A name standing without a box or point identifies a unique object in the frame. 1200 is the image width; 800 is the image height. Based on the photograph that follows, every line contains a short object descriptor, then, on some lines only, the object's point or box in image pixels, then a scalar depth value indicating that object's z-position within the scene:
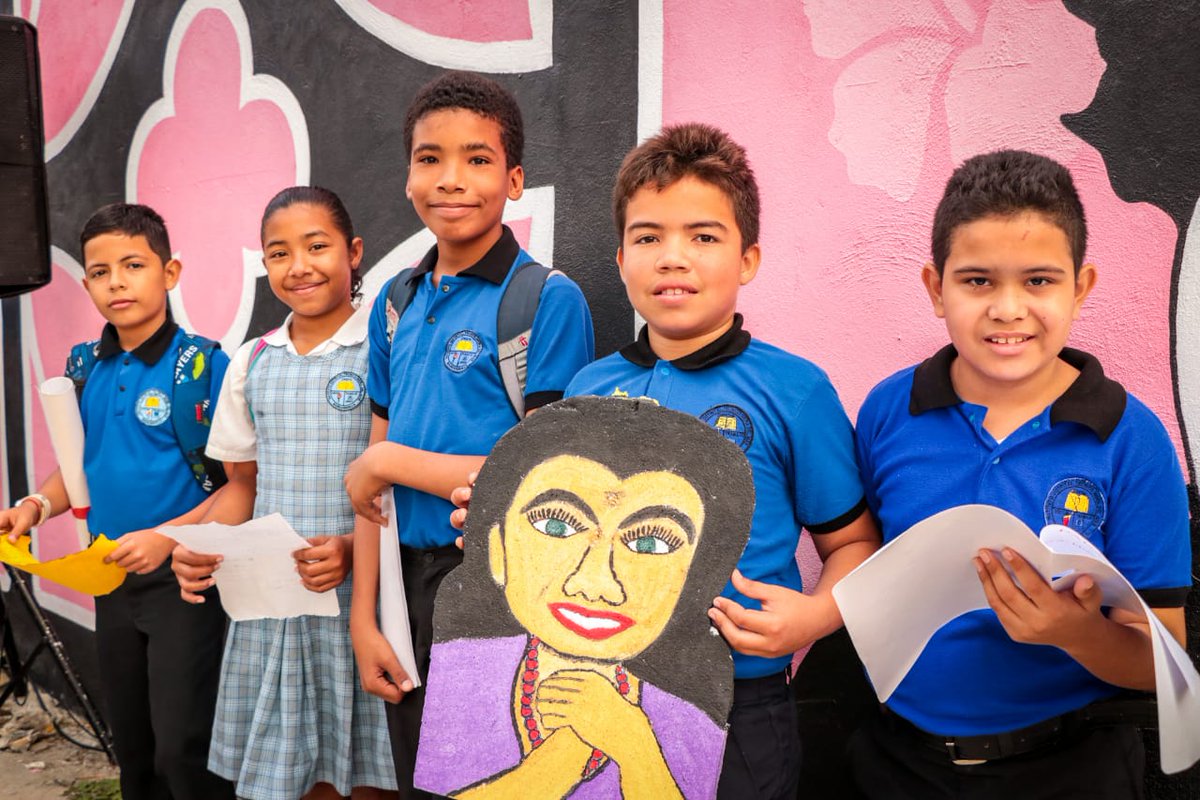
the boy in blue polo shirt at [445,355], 1.71
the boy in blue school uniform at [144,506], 2.36
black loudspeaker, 2.57
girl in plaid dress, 2.08
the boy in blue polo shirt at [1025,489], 1.24
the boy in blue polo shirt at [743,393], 1.35
